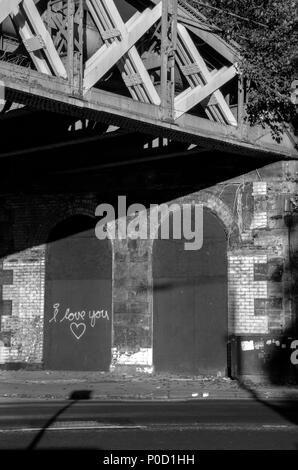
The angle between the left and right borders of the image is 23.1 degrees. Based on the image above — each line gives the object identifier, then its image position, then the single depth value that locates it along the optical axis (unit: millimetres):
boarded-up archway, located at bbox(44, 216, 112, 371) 19062
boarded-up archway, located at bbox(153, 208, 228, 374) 17922
